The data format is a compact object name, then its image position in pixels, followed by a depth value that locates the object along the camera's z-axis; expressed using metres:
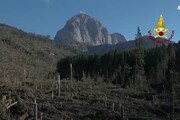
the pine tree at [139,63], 35.21
